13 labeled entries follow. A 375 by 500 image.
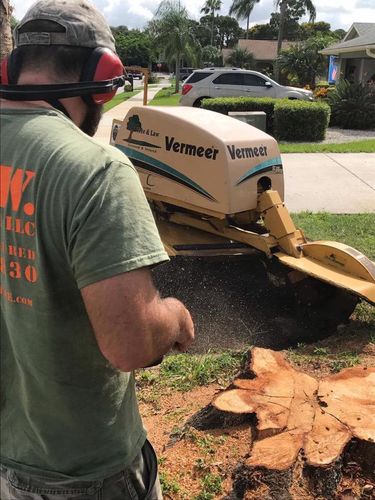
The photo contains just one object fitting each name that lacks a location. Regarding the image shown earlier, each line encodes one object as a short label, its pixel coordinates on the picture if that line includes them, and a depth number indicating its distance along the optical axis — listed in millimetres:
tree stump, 2209
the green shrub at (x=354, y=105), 15930
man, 1108
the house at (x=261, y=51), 54938
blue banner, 29125
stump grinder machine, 4219
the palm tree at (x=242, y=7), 55844
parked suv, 17422
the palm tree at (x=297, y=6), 40469
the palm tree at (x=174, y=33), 34625
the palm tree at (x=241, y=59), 51625
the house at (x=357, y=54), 21759
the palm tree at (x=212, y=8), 82312
